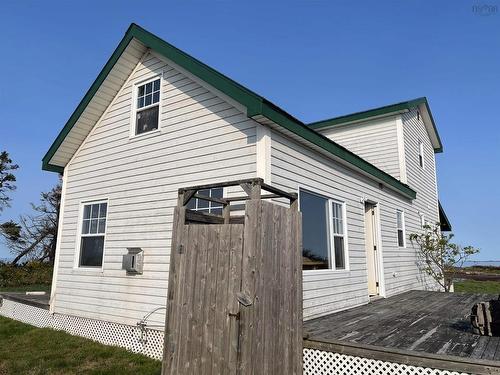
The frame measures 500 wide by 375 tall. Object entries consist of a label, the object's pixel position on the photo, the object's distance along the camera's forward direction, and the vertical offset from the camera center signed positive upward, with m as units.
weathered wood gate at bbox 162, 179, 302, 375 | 3.21 -0.42
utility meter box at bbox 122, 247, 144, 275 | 6.29 -0.19
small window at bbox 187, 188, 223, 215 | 5.71 +0.79
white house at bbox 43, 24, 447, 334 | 5.66 +1.41
